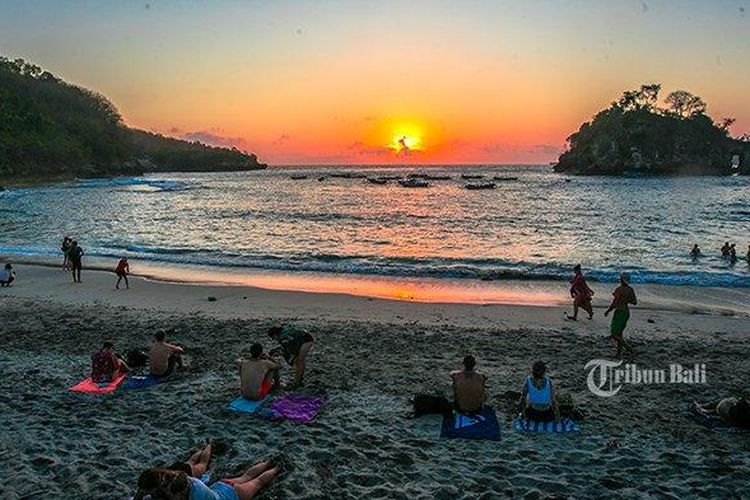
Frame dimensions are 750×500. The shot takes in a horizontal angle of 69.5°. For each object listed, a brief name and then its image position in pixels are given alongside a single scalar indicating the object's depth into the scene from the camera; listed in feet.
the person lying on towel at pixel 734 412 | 25.05
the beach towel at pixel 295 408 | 26.48
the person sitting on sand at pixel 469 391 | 26.50
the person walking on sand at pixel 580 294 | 47.24
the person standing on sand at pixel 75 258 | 65.92
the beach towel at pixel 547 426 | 25.13
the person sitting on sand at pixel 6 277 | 63.26
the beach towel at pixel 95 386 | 29.78
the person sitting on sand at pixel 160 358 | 31.96
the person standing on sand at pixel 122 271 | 62.18
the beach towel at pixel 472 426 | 24.56
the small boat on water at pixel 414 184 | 322.67
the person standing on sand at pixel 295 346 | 30.81
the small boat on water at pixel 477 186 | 295.56
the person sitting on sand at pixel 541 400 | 25.76
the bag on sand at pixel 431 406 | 26.68
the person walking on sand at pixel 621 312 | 36.91
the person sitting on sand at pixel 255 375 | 28.35
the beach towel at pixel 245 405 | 27.20
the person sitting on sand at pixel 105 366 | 30.89
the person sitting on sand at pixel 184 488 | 16.75
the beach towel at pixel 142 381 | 30.58
